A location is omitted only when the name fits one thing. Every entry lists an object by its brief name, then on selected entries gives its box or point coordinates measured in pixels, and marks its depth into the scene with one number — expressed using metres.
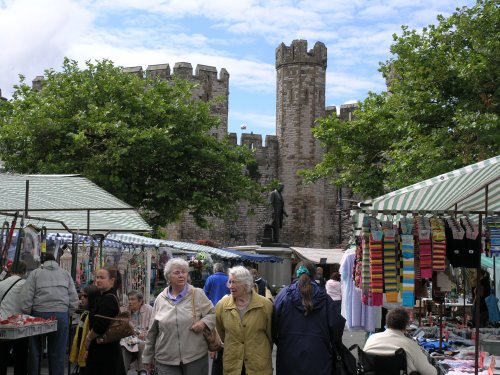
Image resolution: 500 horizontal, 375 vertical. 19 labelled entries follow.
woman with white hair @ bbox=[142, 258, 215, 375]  7.04
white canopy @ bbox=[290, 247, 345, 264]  29.65
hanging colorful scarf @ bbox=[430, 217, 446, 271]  8.25
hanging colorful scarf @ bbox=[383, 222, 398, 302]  8.24
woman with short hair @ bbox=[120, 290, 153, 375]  9.96
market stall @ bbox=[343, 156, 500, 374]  8.20
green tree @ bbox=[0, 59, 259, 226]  25.03
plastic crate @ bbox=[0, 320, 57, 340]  8.42
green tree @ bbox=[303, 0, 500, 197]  18.78
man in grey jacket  9.59
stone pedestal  29.02
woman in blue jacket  6.59
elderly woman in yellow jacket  6.74
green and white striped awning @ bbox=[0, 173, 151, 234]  9.58
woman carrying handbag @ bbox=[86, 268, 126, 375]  7.98
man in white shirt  6.82
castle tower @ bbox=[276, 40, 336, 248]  44.03
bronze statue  28.19
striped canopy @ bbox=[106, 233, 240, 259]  17.34
